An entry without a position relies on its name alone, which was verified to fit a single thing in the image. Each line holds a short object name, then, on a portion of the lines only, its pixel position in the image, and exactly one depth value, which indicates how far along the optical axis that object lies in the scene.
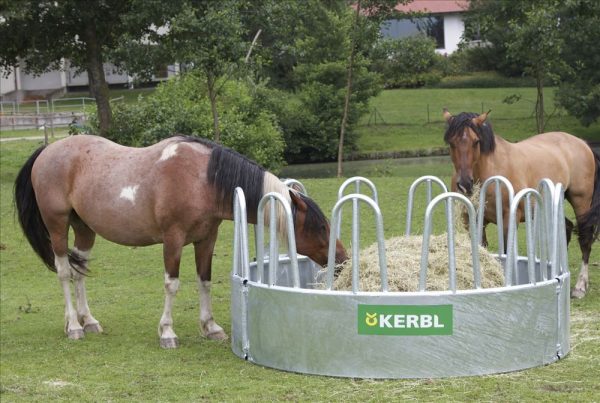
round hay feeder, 6.70
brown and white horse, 7.92
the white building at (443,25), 53.78
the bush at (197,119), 23.38
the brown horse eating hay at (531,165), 9.07
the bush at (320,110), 33.62
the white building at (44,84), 50.09
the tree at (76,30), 21.03
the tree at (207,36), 20.41
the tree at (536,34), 22.53
